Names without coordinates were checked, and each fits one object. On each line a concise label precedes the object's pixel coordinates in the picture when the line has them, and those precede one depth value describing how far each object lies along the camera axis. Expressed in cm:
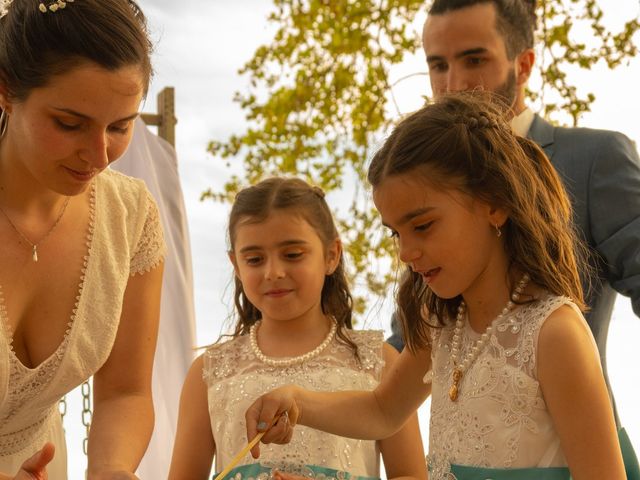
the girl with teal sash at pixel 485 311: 202
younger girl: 282
